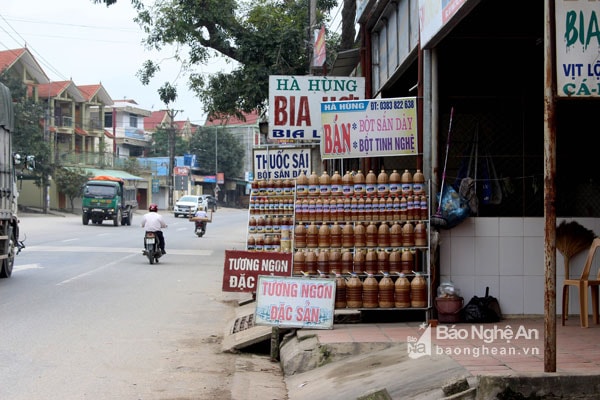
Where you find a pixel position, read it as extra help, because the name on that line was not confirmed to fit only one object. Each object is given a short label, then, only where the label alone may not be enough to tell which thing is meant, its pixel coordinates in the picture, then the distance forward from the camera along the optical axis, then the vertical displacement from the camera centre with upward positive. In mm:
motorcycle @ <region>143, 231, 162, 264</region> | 21422 -1224
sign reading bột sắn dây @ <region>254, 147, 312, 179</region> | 13469 +694
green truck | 43281 +129
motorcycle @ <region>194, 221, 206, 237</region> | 34688 -1142
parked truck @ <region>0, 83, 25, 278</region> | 16219 +314
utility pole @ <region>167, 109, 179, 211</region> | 78225 +5036
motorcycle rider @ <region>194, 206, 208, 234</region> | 34650 -610
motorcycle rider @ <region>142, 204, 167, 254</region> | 21688 -625
